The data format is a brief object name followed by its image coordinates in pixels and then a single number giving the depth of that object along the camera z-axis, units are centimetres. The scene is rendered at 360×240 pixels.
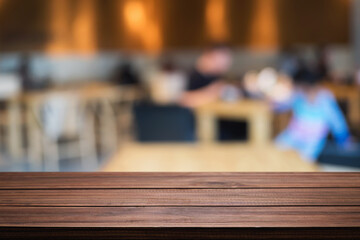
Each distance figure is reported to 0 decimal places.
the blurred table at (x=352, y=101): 511
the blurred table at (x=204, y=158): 190
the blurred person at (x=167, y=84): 848
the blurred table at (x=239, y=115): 419
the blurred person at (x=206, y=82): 486
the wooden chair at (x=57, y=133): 488
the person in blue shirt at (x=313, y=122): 399
